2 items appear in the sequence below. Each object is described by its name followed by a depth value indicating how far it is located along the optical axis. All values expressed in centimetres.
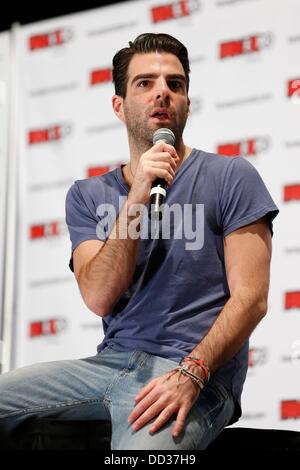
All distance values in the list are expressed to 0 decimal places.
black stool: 515
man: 494
